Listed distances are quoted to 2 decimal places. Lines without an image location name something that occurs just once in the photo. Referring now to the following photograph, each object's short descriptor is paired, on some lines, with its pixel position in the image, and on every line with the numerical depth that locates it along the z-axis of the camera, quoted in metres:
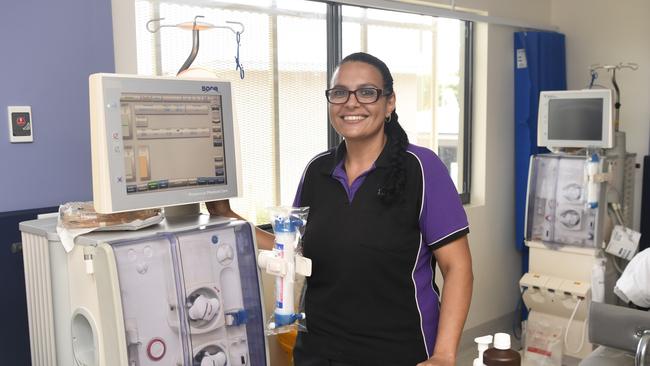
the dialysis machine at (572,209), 3.76
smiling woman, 1.69
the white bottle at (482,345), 1.28
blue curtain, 4.27
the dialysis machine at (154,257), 1.52
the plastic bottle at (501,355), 1.25
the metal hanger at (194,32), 1.91
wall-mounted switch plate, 2.08
